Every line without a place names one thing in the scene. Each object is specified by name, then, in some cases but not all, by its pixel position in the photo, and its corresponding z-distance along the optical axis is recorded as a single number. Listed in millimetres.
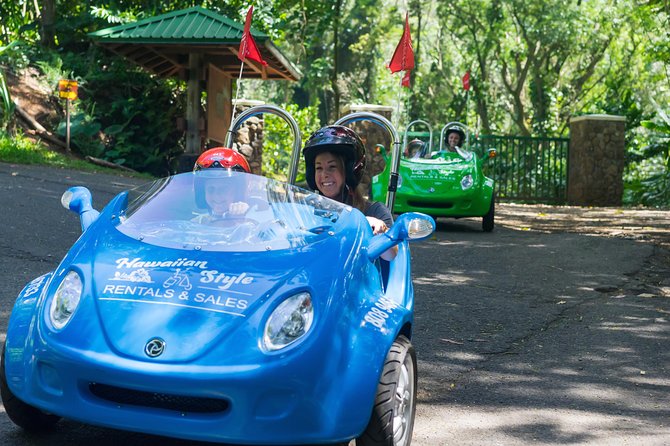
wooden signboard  17047
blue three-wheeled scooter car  3242
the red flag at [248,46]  7480
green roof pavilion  16750
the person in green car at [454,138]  14195
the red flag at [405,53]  7851
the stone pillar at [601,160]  21000
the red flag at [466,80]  21786
